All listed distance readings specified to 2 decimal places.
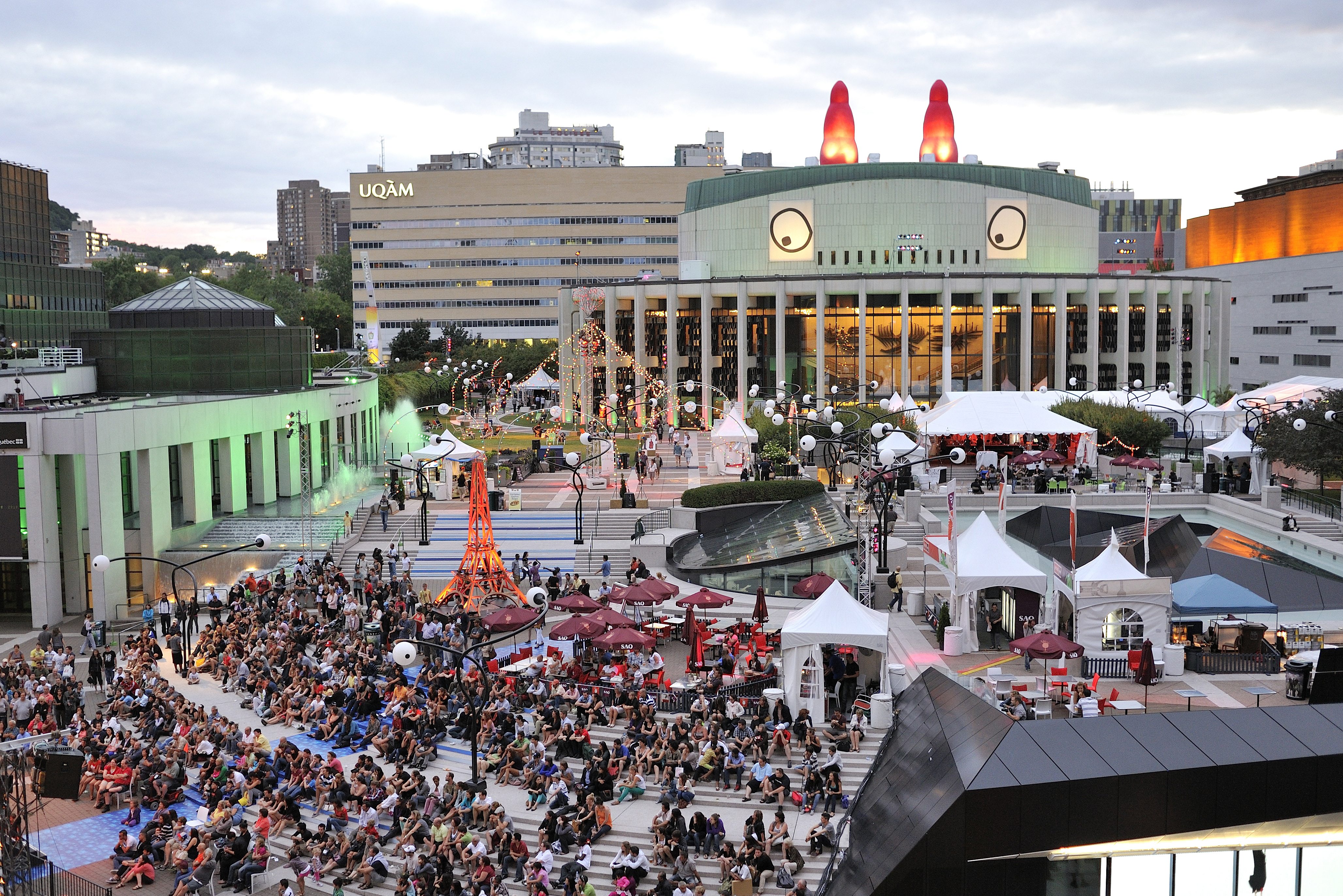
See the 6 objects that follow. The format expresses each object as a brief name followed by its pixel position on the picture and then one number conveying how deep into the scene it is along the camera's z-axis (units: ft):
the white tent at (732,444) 189.26
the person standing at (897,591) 115.44
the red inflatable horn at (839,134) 327.67
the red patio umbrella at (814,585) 106.11
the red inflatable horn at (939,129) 329.11
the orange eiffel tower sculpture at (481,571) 119.24
